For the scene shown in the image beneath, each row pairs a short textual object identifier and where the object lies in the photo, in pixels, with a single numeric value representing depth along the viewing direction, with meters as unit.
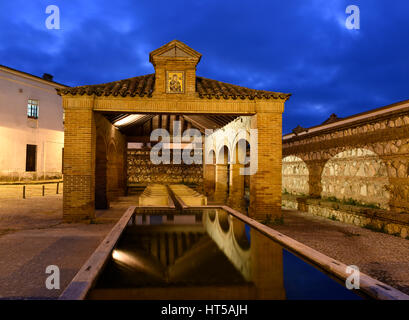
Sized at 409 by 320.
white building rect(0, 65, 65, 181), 19.78
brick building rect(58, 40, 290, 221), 7.89
